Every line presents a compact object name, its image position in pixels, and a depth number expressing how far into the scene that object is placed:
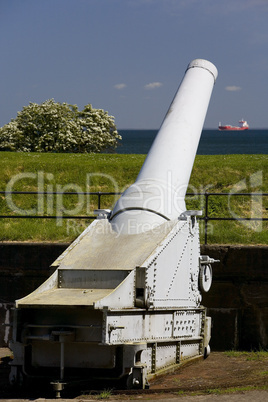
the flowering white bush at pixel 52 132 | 49.42
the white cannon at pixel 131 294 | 14.00
